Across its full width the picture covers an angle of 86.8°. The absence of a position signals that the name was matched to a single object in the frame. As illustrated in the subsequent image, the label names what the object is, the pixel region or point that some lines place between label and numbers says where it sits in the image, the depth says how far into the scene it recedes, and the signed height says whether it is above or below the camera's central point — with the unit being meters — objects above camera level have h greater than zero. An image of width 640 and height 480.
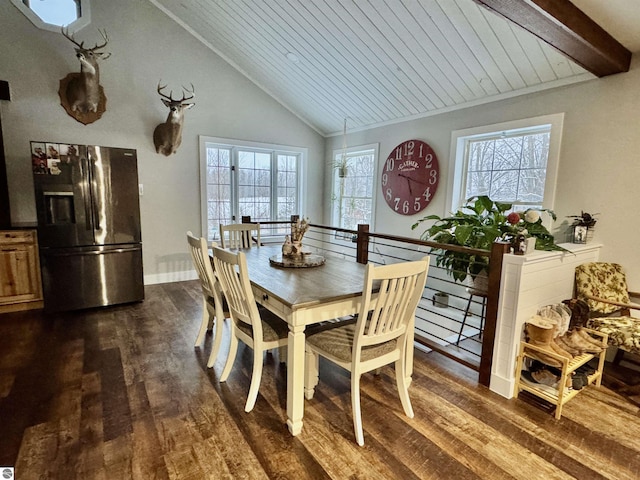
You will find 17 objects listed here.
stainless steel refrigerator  3.49 -0.35
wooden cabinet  3.56 -0.85
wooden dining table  1.87 -0.59
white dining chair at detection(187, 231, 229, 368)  2.43 -0.70
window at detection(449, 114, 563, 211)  3.37 +0.45
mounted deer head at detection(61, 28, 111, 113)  3.72 +1.25
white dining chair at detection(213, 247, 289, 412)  1.93 -0.76
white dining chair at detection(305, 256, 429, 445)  1.76 -0.78
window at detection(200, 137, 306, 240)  5.21 +0.25
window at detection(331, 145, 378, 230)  5.41 +0.21
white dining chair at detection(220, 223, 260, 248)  3.90 -0.45
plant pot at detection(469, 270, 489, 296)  2.89 -0.70
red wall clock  4.41 +0.32
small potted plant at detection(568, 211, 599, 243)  3.00 -0.21
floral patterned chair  2.59 -0.71
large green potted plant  2.64 -0.26
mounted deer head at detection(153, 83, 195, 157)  4.33 +0.87
